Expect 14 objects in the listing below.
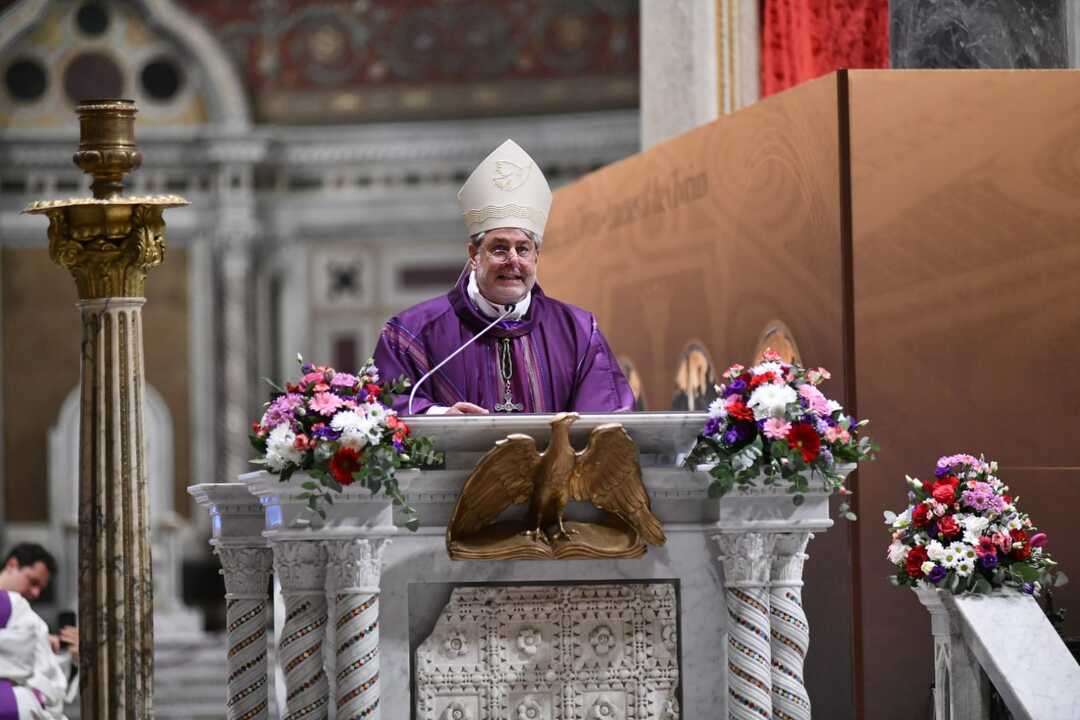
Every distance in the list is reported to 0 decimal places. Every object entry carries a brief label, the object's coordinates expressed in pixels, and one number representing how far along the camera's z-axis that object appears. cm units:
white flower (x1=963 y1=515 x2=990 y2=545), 1104
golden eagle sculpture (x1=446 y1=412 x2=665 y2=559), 964
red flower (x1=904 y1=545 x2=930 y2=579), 1123
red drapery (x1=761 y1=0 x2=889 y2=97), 1922
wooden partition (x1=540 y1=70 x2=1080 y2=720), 1386
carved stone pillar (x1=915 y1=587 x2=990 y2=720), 1106
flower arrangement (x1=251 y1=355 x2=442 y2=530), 936
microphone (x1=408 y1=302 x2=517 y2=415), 1061
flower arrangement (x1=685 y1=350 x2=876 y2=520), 970
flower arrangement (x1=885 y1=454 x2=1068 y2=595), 1107
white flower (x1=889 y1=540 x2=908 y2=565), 1135
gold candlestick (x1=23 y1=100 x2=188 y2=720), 1105
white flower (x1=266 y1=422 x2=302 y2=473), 937
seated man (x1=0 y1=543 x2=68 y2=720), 1473
